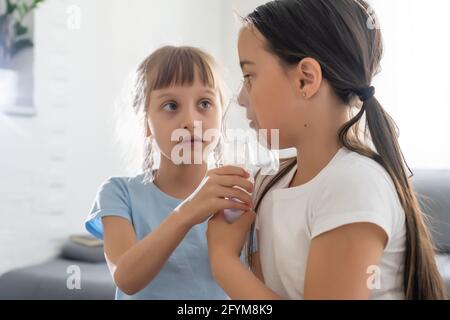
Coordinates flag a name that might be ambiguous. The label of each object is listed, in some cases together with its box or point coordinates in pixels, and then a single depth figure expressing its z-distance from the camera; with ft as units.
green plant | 7.73
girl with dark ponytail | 2.44
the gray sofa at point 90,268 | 6.99
